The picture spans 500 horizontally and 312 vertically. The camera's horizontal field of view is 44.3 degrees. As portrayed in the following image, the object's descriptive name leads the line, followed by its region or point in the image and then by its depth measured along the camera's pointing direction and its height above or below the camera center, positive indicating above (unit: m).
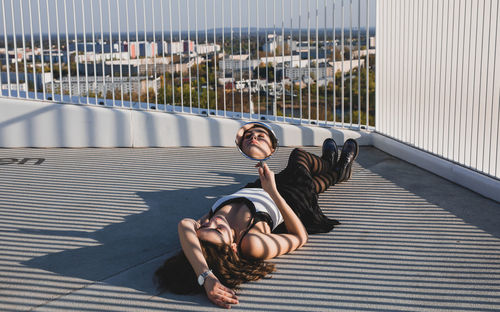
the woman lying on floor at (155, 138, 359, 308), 3.22 -1.20
